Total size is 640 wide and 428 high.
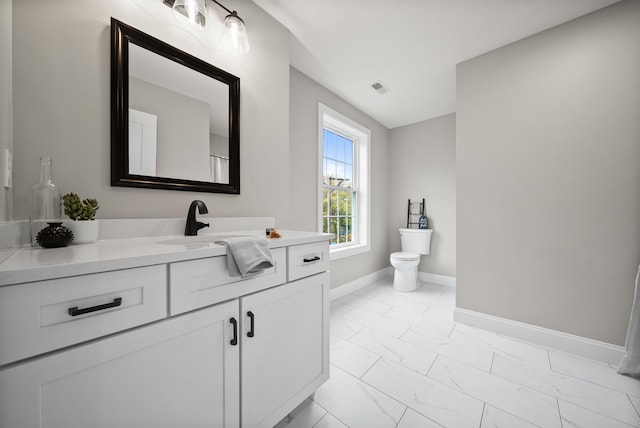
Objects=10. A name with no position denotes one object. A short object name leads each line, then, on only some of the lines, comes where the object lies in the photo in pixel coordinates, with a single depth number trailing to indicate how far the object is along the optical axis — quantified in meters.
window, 3.02
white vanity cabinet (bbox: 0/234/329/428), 0.54
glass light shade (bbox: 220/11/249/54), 1.43
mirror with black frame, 1.10
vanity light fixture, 1.26
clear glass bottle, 0.88
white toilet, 3.08
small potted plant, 0.91
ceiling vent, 2.64
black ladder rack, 3.69
